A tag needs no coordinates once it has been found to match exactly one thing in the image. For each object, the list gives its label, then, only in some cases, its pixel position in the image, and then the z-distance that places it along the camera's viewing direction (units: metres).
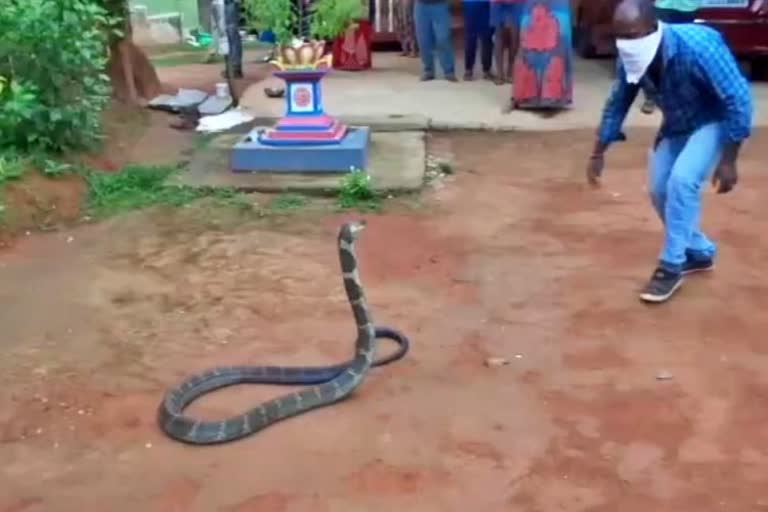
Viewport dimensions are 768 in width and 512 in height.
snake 3.70
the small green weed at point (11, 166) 6.23
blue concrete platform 6.97
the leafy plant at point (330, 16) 8.70
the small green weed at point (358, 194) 6.45
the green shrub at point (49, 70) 6.55
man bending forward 4.41
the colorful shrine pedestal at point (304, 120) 7.02
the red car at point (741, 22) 9.91
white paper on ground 8.35
